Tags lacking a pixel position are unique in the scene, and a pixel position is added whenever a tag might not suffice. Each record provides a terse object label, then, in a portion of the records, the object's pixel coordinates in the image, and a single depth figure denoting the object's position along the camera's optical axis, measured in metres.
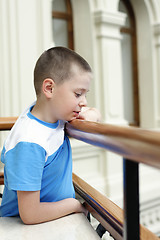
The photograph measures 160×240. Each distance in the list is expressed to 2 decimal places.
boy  0.89
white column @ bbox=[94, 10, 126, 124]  4.14
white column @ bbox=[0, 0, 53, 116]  3.04
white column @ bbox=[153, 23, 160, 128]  5.43
